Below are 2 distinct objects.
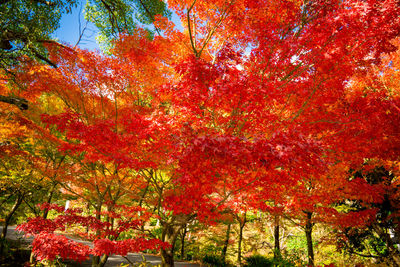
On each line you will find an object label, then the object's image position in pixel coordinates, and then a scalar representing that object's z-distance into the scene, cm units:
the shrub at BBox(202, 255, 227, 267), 1201
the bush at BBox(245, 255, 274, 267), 1094
